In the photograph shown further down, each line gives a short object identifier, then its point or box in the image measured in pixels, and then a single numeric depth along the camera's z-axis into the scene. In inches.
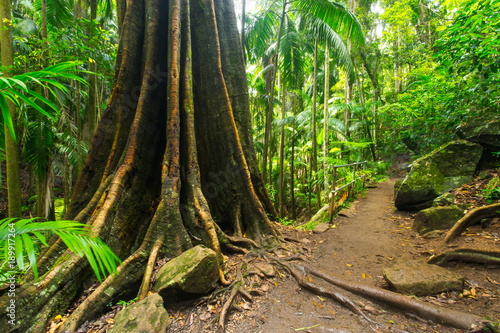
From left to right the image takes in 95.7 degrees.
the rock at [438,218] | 151.6
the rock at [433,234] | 149.6
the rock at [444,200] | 171.2
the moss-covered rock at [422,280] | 93.8
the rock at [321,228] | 183.8
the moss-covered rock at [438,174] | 193.6
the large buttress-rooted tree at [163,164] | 93.4
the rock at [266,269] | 109.9
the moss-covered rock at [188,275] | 86.5
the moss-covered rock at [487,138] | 190.4
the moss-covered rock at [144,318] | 69.9
